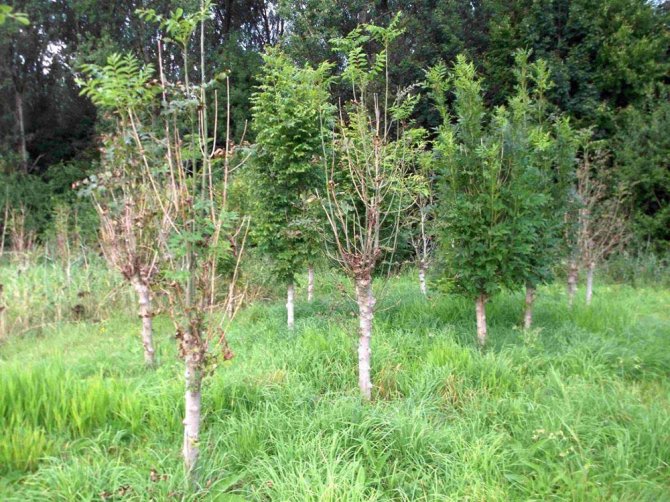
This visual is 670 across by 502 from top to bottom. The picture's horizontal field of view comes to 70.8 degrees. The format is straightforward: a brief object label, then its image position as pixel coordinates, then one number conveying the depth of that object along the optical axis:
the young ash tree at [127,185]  2.88
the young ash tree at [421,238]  7.56
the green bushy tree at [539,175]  5.19
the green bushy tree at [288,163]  5.68
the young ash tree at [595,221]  7.14
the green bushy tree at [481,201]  5.09
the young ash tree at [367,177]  3.93
